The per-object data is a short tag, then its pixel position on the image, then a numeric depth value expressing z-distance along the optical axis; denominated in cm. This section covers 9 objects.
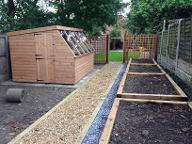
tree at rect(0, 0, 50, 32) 786
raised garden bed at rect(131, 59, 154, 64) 873
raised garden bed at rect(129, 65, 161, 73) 646
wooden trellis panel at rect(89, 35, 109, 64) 949
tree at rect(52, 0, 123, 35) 790
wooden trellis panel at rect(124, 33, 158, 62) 996
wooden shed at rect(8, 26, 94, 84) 559
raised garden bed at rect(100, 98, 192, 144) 234
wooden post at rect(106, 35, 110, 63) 950
